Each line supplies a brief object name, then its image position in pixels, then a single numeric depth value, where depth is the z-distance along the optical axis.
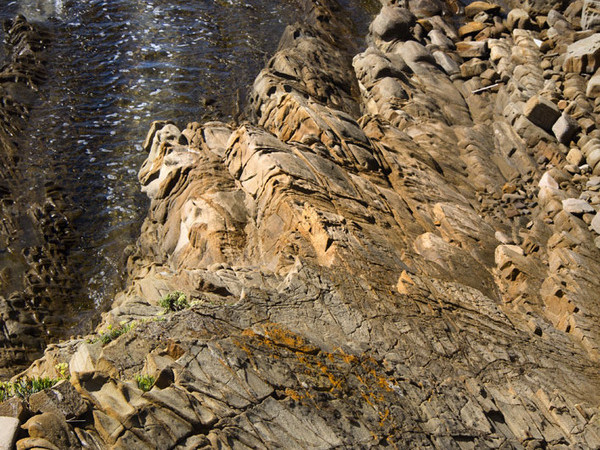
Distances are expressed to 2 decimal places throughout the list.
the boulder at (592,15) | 32.06
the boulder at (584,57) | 28.64
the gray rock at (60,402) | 8.84
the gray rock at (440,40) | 34.09
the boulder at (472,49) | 33.22
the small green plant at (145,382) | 9.83
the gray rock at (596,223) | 21.20
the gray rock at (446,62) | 32.72
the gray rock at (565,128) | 25.66
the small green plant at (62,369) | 11.70
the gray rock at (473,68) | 32.03
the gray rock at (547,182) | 23.64
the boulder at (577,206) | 22.16
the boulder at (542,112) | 26.31
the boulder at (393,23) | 33.91
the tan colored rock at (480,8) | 36.59
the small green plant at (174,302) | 13.73
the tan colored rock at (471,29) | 35.44
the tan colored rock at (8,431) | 8.14
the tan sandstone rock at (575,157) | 24.98
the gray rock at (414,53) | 32.38
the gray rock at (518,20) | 34.44
